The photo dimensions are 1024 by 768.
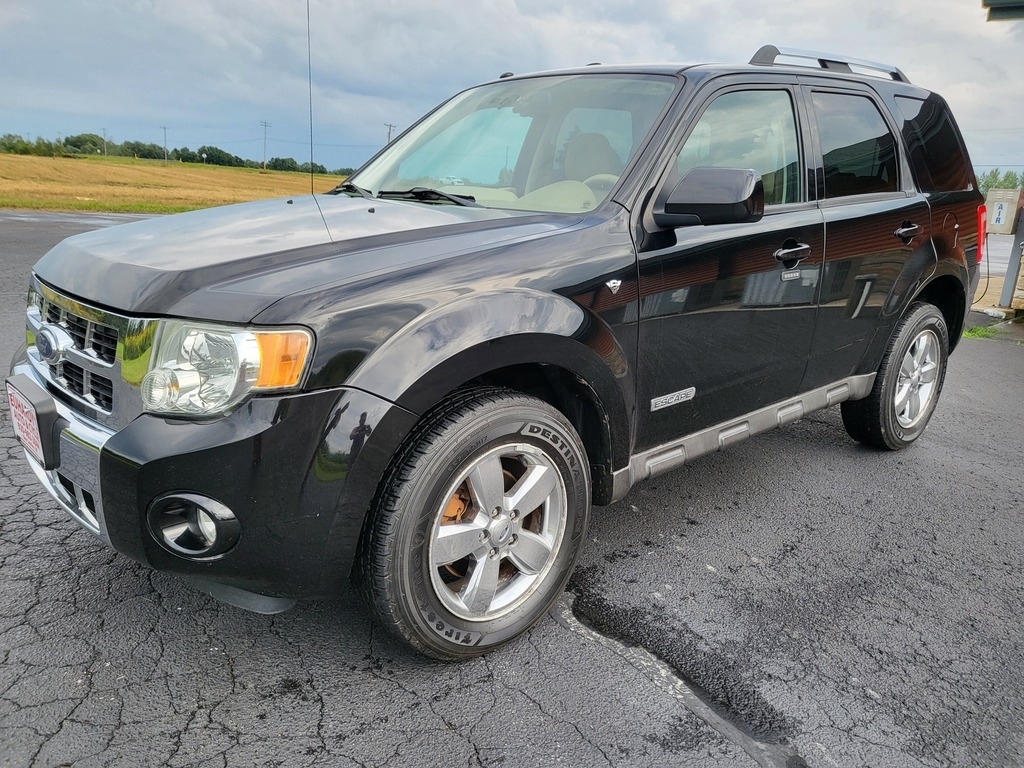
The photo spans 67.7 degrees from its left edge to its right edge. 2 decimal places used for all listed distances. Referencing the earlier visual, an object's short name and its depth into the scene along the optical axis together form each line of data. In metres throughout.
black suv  1.89
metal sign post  9.04
